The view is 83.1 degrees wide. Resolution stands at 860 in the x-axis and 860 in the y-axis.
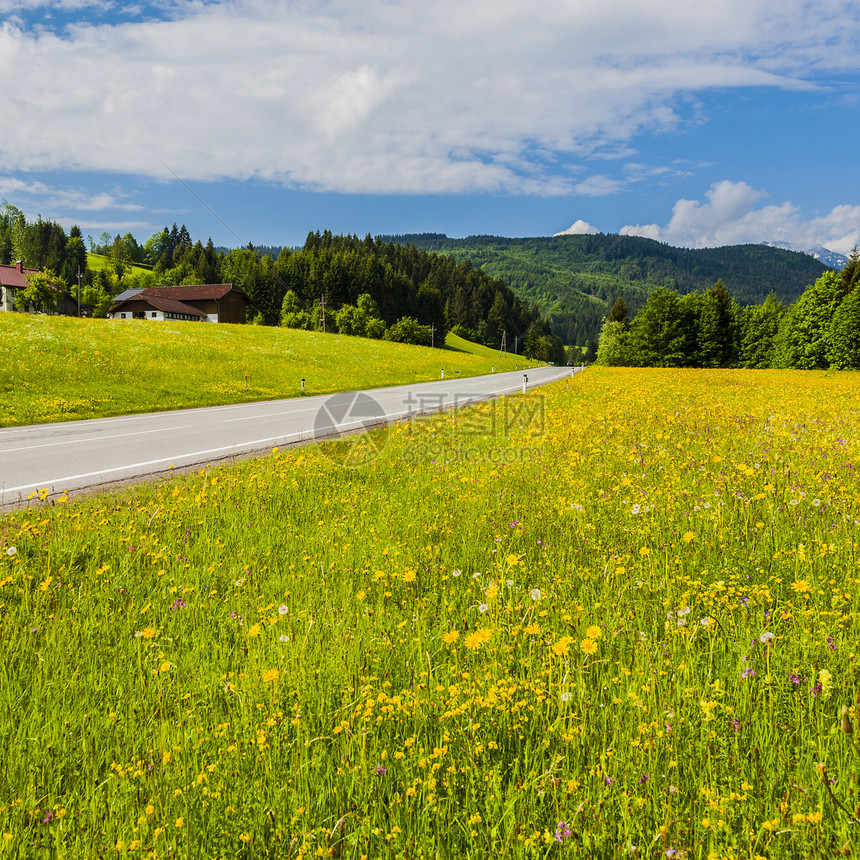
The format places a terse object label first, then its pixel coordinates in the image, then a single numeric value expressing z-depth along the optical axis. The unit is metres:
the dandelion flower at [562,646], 2.58
